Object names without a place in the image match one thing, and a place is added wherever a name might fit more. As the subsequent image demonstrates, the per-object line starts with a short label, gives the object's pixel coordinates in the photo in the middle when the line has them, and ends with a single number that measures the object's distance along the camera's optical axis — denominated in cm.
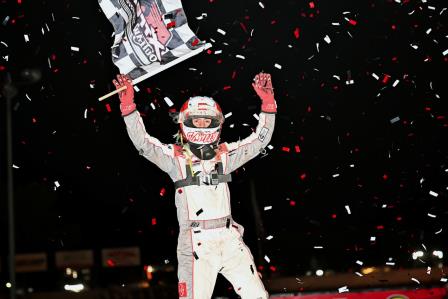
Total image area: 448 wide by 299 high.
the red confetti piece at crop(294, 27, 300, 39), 1485
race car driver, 812
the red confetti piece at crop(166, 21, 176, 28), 879
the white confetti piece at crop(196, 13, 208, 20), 1157
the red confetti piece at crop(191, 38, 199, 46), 868
